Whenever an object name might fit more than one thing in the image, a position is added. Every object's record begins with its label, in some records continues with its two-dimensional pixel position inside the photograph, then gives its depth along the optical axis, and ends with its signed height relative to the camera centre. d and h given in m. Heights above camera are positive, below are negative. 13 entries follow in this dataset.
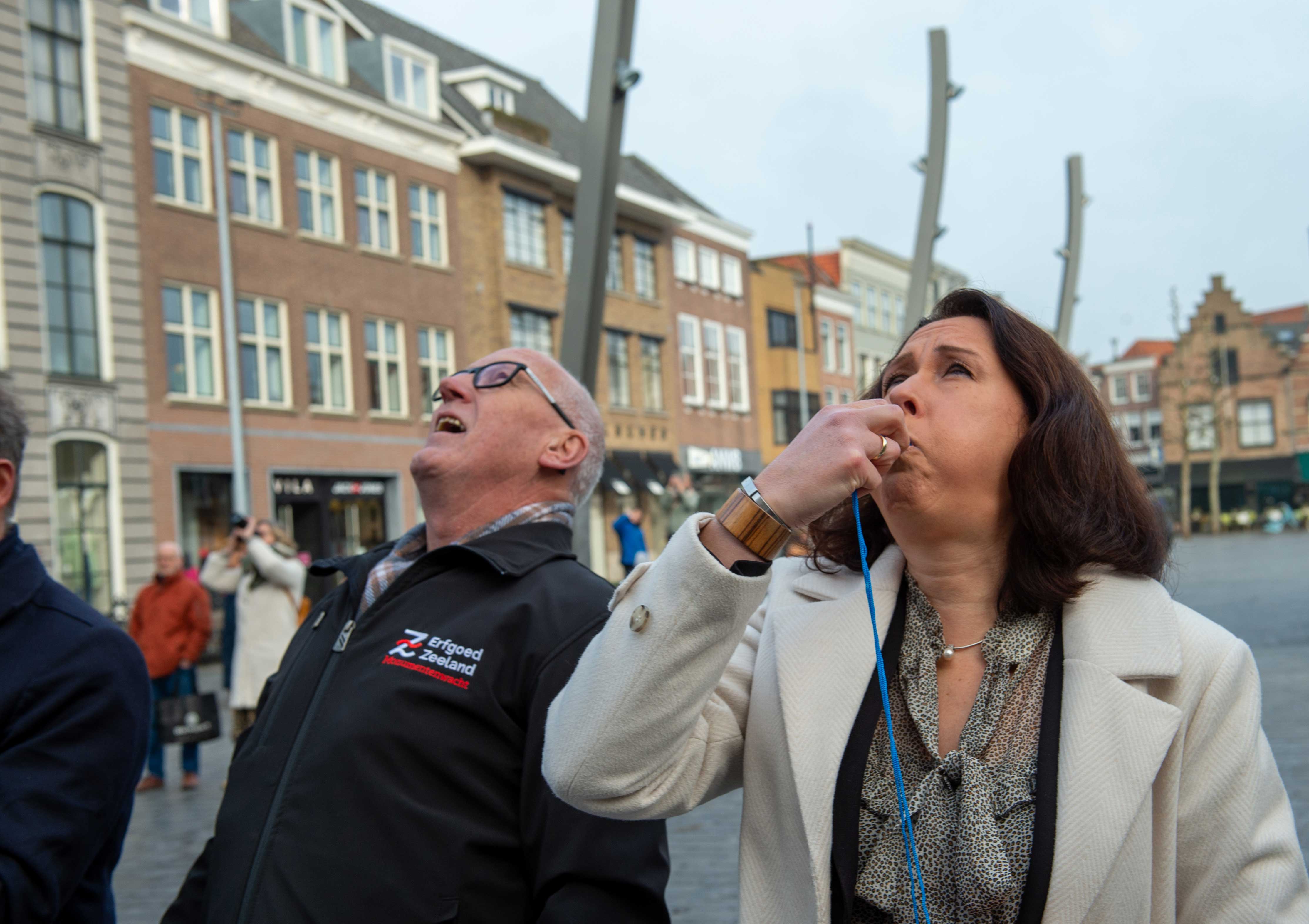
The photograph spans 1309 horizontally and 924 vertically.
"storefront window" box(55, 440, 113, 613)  20.02 -0.86
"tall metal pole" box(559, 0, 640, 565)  4.66 +0.98
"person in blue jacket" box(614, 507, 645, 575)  13.48 -1.03
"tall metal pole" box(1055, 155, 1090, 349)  14.64 +2.09
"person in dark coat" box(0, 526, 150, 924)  2.18 -0.51
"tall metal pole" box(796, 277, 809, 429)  42.91 +2.94
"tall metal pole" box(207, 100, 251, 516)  21.48 +2.36
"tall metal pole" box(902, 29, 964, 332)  10.45 +2.32
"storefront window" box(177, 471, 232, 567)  22.38 -0.91
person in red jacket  8.73 -1.20
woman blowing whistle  1.66 -0.37
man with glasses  2.11 -0.57
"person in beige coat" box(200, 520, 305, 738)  8.27 -1.04
